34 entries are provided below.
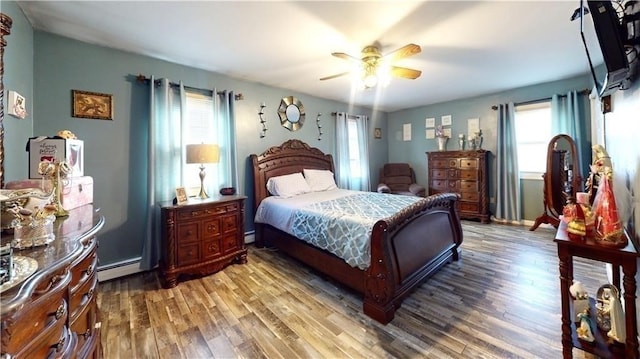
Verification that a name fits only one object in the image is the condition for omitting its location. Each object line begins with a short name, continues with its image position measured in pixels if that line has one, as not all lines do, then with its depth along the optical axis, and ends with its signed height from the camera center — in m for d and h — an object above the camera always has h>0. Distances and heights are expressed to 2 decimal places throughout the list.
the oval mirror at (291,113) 4.17 +1.18
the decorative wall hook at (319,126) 4.71 +1.03
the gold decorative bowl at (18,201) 1.00 -0.06
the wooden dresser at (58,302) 0.64 -0.39
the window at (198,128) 3.22 +0.73
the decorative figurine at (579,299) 1.53 -0.77
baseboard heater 2.60 -0.91
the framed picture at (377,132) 6.05 +1.16
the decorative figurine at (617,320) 1.32 -0.78
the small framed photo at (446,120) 5.27 +1.25
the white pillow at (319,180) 4.09 +0.02
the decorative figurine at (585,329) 1.38 -0.87
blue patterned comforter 2.10 -0.41
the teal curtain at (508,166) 4.44 +0.20
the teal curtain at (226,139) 3.41 +0.61
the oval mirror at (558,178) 3.49 -0.03
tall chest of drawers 4.59 -0.01
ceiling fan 2.59 +1.23
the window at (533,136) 4.29 +0.71
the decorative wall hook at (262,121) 3.91 +0.96
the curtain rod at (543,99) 3.70 +1.28
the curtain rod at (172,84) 2.77 +1.21
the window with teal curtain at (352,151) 4.95 +0.61
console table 1.20 -0.59
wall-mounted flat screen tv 1.19 +0.67
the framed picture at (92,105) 2.47 +0.83
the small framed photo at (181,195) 2.74 -0.13
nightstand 2.52 -0.58
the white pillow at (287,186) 3.65 -0.06
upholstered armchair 5.67 +0.07
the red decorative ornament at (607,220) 1.26 -0.24
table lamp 2.84 +0.35
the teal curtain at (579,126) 3.79 +0.76
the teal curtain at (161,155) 2.79 +0.34
